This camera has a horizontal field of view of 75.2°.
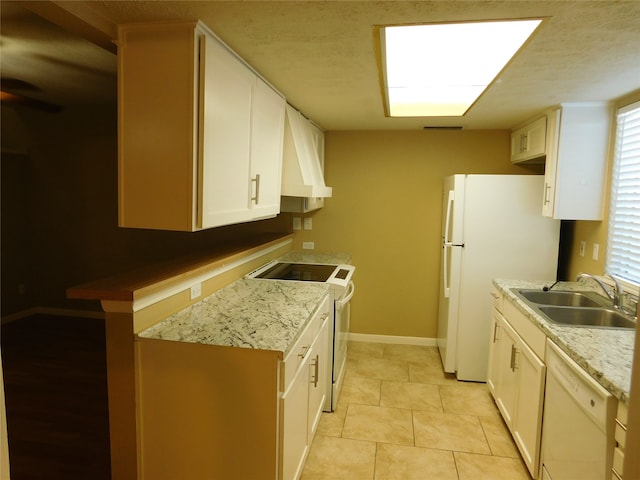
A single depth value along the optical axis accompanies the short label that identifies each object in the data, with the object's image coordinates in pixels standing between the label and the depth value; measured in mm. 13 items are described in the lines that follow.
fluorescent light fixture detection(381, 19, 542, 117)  1729
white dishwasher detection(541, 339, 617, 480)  1551
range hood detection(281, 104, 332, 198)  2975
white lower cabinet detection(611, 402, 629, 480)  1476
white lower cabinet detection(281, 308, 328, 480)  1864
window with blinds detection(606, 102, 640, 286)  2562
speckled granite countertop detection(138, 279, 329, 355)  1781
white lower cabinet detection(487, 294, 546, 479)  2234
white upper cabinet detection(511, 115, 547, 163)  3191
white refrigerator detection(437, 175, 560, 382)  3324
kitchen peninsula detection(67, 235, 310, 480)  1739
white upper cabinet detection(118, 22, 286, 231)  1723
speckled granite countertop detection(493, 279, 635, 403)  1545
